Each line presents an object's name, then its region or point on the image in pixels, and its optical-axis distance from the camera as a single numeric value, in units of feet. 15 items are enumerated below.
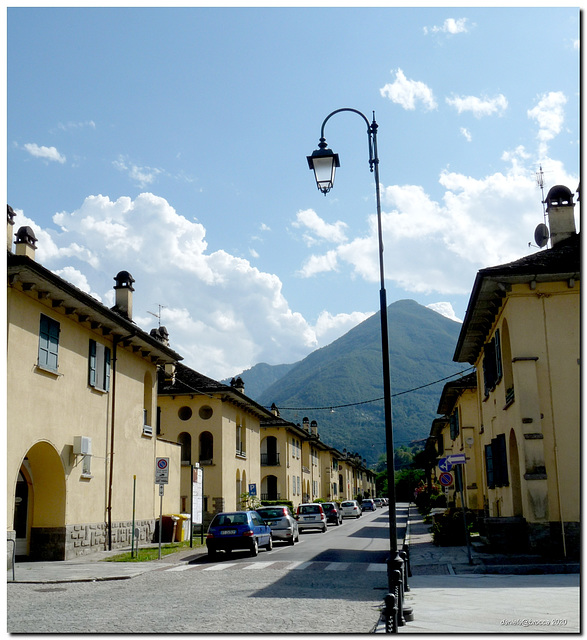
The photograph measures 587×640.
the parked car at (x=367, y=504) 269.03
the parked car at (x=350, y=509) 198.29
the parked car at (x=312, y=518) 127.13
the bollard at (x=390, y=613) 26.32
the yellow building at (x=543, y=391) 56.24
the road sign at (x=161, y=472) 72.49
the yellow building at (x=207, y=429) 130.00
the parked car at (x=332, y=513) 155.43
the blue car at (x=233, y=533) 70.95
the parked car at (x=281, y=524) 90.58
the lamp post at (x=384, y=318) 29.94
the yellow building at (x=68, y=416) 59.31
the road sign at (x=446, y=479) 69.41
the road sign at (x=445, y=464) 64.79
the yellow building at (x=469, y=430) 114.32
